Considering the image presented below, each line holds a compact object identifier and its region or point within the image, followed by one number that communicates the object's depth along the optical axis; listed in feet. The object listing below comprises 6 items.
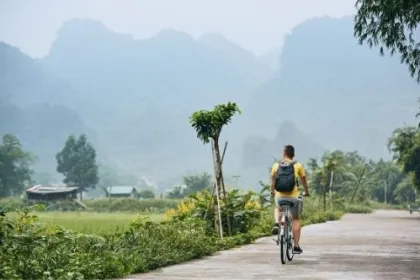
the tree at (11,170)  280.10
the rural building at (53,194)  214.69
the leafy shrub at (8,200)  201.71
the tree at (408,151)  117.60
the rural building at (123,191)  345.31
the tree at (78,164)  300.20
